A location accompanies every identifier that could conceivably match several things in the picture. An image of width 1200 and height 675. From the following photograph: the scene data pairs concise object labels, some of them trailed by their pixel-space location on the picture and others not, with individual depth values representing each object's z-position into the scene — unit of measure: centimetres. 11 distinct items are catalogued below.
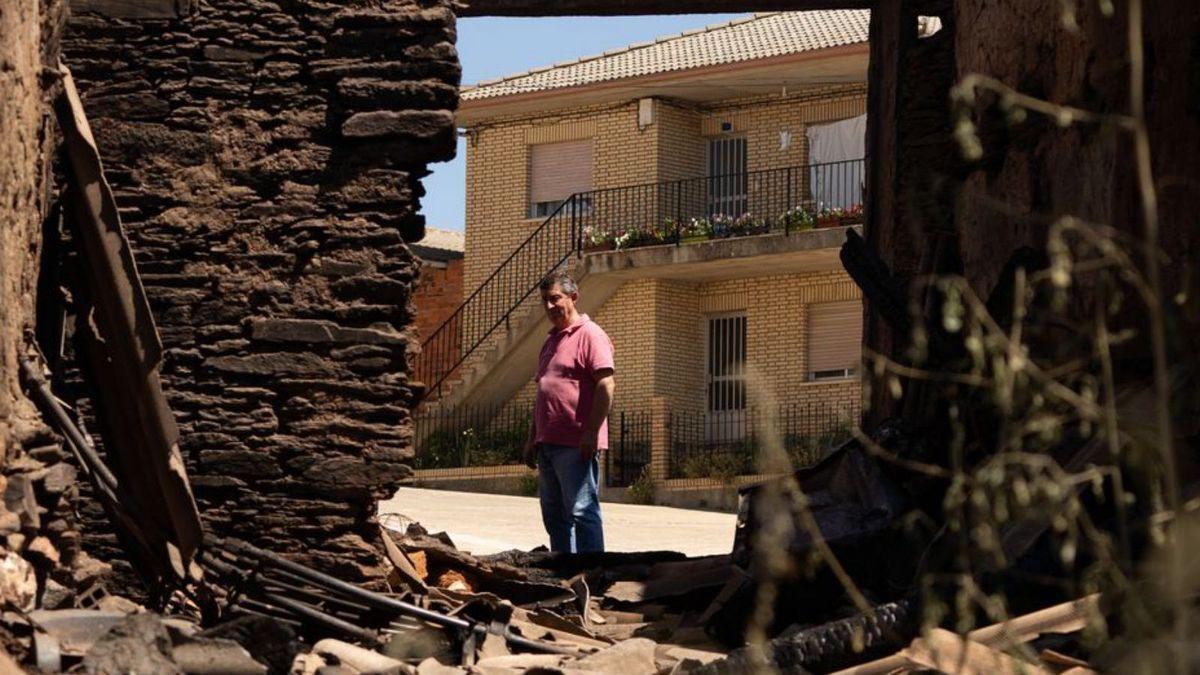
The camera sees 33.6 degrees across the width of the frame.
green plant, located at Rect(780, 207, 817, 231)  3088
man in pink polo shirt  1095
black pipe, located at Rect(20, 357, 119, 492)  693
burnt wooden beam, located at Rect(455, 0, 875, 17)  1211
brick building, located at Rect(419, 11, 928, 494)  3122
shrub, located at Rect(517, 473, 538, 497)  2933
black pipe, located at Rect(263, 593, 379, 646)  773
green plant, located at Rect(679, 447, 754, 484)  2942
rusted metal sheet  754
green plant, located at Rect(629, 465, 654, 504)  2936
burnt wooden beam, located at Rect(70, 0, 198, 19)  895
